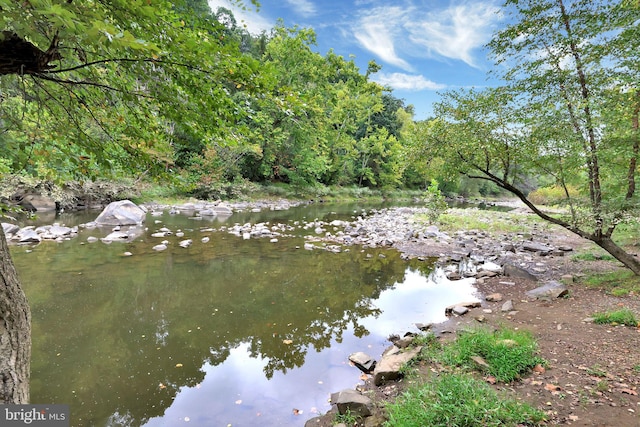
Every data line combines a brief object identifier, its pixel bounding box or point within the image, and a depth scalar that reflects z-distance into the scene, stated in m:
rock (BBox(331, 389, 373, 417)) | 3.24
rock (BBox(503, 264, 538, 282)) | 7.94
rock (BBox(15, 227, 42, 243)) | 10.37
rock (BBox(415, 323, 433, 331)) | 5.29
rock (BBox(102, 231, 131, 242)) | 11.22
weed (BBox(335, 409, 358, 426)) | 3.16
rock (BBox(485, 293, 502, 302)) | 6.55
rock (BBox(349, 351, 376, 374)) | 4.25
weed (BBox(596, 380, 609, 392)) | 3.13
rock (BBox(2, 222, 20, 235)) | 11.10
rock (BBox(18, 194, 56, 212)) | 16.94
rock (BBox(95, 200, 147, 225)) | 14.16
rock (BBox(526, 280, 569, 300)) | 6.29
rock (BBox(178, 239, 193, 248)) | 10.81
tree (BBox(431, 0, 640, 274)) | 5.66
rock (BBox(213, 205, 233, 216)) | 20.16
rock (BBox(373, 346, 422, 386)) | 3.85
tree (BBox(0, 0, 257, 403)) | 1.55
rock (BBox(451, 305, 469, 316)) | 5.89
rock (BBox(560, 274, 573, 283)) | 7.26
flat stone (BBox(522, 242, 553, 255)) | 10.79
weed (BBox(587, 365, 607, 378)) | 3.40
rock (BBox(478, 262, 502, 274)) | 8.71
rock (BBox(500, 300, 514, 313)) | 5.81
